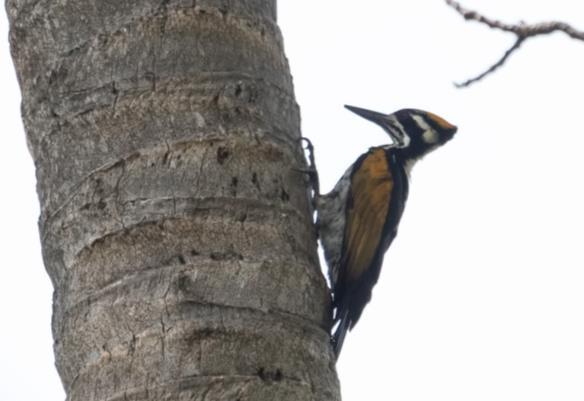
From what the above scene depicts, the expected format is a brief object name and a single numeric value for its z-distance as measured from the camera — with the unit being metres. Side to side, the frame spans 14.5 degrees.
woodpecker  8.79
